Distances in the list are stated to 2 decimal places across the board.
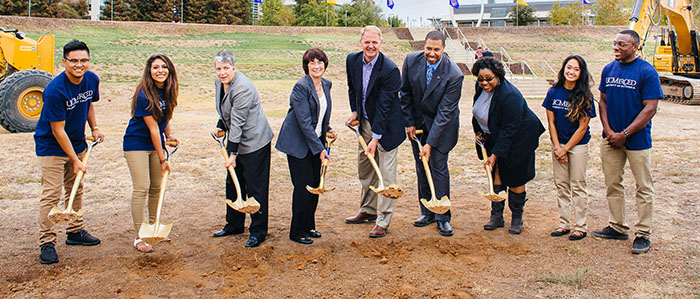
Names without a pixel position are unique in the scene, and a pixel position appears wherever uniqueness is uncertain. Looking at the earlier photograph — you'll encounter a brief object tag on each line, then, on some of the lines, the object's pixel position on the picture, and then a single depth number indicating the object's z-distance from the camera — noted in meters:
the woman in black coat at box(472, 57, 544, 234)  5.34
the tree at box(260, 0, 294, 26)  57.53
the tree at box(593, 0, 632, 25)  51.69
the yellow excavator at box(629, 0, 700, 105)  19.30
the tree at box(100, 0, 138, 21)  48.47
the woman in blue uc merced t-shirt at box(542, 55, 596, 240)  5.19
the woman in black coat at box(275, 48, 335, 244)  5.14
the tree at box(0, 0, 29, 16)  41.72
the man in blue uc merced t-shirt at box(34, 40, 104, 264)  4.68
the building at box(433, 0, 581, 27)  90.12
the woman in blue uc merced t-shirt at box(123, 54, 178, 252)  4.80
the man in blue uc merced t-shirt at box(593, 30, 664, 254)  4.91
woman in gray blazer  4.99
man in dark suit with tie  5.40
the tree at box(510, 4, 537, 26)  53.03
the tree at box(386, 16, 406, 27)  69.49
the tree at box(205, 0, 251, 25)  52.16
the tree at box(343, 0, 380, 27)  57.22
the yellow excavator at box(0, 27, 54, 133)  11.65
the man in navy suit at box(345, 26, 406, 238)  5.37
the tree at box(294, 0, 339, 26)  57.53
